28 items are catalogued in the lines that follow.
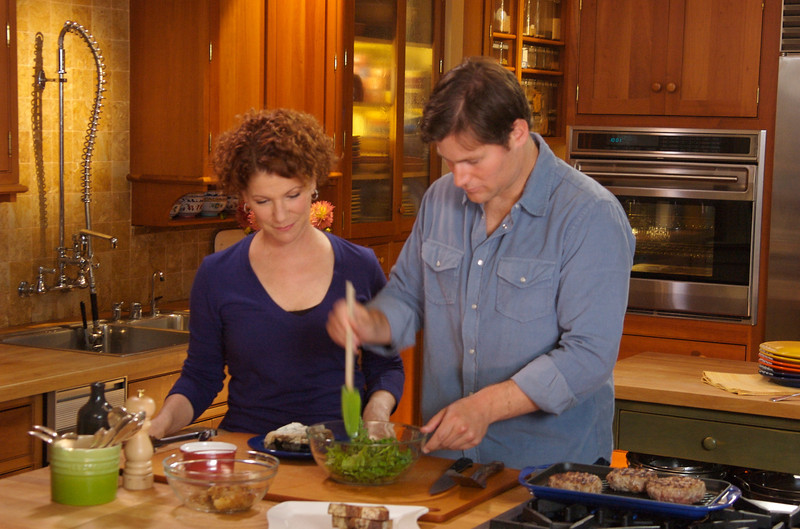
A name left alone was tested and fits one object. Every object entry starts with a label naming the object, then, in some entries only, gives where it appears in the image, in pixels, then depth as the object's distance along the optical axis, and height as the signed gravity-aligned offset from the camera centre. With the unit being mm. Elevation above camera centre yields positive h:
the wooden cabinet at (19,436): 2885 -789
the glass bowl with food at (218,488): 1718 -549
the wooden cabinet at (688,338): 4605 -768
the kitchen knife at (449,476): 1820 -562
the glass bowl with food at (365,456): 1833 -525
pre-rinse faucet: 3666 -304
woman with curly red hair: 2266 -335
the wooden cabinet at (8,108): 3242 +147
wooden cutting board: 1766 -580
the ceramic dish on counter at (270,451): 1999 -568
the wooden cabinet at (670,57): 4551 +496
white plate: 1633 -563
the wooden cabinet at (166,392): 3289 -759
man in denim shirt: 1952 -259
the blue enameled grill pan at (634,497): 1607 -533
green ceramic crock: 1766 -544
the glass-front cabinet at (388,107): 4688 +257
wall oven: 4562 -191
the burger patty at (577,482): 1699 -525
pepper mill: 1849 -547
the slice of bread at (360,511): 1578 -535
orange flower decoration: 3859 -205
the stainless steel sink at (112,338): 3562 -643
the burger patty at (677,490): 1634 -512
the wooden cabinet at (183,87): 3850 +269
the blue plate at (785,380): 3015 -616
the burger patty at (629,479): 1704 -517
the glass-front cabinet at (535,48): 5965 +686
